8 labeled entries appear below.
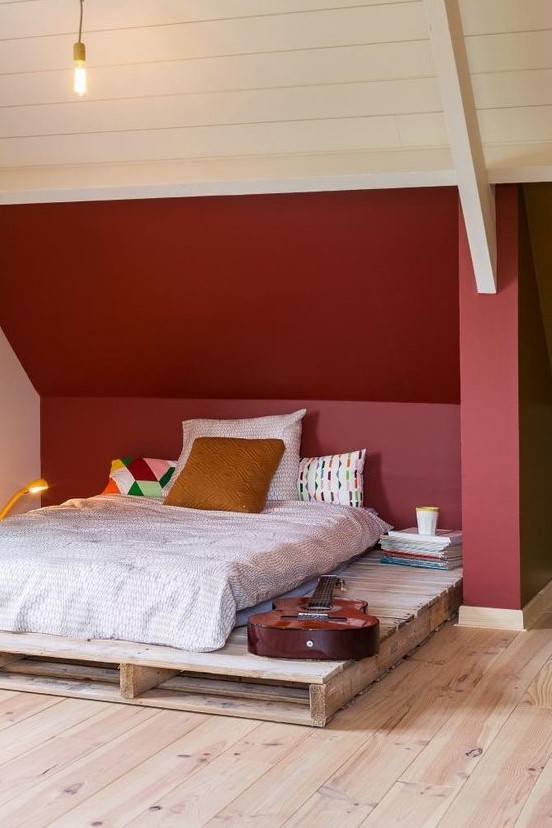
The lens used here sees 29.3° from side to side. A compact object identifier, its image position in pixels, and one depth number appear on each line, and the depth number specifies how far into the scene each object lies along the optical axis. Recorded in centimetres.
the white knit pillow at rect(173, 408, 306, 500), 560
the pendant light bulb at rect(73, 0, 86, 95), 331
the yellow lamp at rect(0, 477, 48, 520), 577
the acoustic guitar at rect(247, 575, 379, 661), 354
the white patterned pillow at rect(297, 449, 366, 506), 555
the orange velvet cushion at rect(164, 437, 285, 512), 532
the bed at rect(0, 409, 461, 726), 361
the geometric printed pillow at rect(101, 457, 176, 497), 591
